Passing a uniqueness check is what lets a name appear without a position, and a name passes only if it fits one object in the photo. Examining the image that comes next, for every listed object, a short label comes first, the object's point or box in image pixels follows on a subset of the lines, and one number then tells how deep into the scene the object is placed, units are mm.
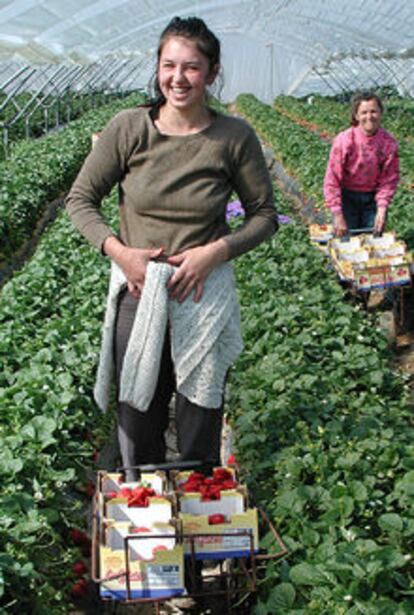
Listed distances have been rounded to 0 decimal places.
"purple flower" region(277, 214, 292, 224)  7955
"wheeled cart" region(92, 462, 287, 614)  2410
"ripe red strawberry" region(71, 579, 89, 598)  3111
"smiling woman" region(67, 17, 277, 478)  2668
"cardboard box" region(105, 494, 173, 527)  2637
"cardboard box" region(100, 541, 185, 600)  2404
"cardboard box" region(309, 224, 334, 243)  6969
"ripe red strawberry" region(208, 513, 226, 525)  2593
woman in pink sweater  5941
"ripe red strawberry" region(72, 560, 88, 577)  3160
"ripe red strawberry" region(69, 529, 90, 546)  3426
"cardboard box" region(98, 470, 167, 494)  2791
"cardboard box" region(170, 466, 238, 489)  2873
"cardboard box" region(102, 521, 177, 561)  2484
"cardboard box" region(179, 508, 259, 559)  2574
